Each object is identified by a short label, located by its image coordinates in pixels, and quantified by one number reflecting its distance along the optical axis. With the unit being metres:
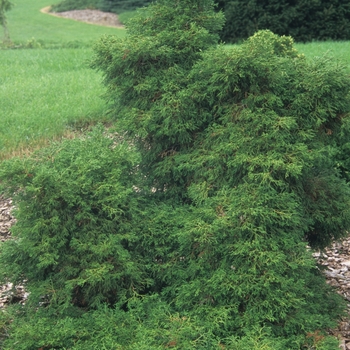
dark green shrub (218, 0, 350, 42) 17.08
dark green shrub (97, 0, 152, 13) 31.28
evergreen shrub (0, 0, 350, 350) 3.27
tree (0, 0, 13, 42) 19.42
